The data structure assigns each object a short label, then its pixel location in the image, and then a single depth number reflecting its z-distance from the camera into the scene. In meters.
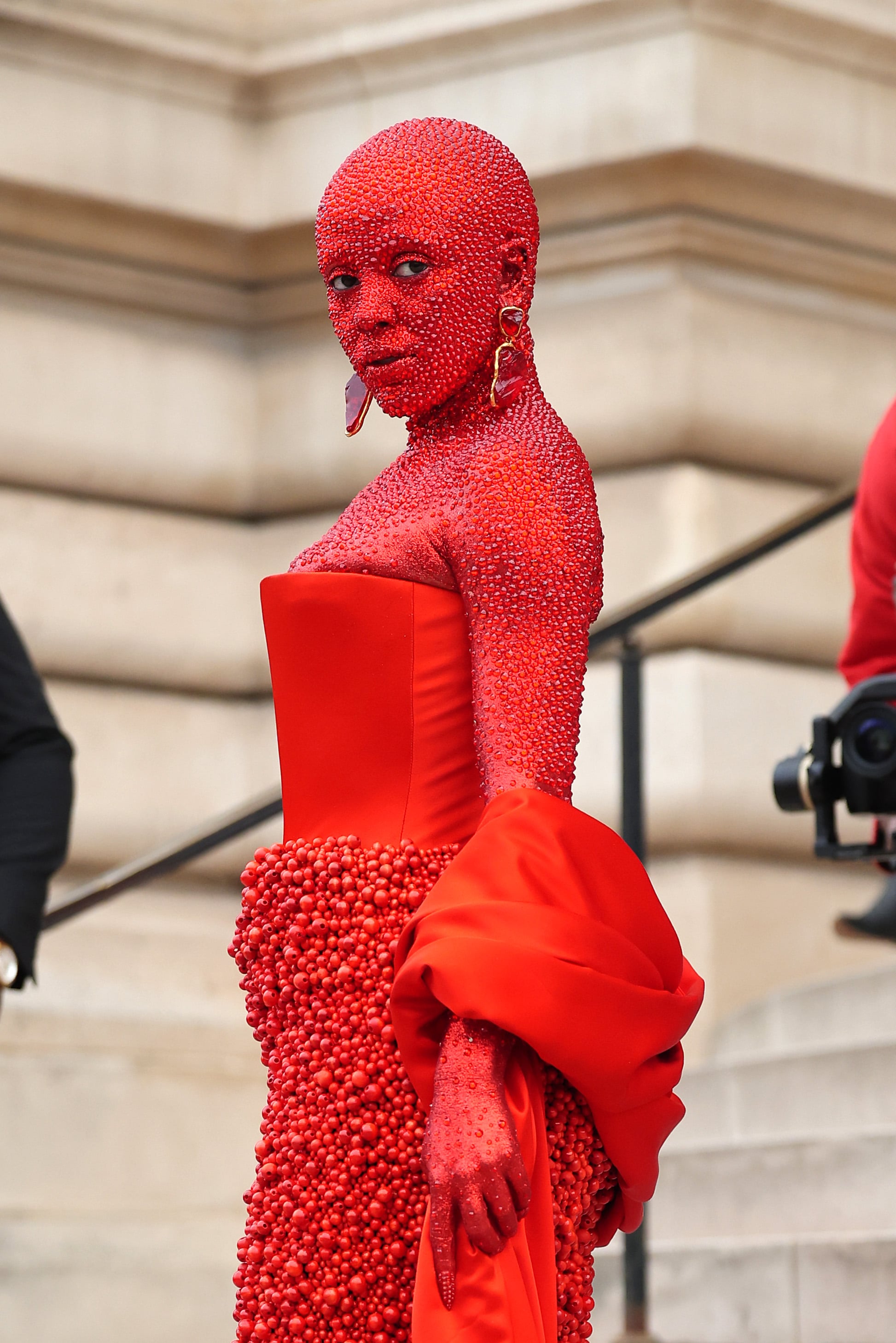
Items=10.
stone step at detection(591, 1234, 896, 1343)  7.61
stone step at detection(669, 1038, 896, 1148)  8.79
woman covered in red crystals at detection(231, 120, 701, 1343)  3.89
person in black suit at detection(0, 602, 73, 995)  6.90
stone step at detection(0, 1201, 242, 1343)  9.67
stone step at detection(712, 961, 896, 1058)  9.54
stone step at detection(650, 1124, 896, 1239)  8.15
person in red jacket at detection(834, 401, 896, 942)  7.23
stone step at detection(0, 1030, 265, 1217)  10.15
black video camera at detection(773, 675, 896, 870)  6.42
